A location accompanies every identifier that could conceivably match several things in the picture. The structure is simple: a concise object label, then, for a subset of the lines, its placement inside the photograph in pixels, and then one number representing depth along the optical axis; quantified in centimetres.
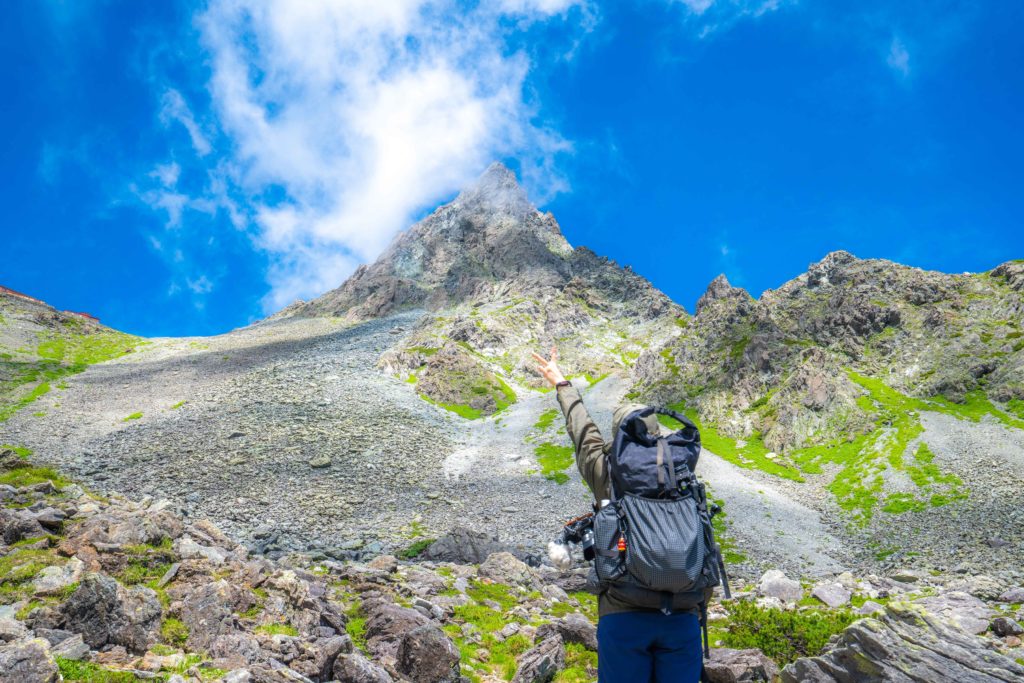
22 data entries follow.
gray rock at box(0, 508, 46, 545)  1551
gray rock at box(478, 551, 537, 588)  2364
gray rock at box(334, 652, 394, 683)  1043
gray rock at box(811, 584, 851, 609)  2175
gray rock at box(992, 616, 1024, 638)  1241
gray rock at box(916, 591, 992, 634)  1342
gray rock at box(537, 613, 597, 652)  1388
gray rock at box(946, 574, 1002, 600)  2049
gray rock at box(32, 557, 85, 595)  1166
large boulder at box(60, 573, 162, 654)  992
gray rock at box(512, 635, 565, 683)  1195
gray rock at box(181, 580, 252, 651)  1130
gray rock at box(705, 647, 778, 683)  1067
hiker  519
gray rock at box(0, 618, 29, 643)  879
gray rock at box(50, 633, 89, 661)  861
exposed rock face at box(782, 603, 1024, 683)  771
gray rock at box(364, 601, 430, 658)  1273
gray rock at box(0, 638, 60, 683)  750
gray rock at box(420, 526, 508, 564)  3080
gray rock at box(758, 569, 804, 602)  2298
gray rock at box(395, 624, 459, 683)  1145
